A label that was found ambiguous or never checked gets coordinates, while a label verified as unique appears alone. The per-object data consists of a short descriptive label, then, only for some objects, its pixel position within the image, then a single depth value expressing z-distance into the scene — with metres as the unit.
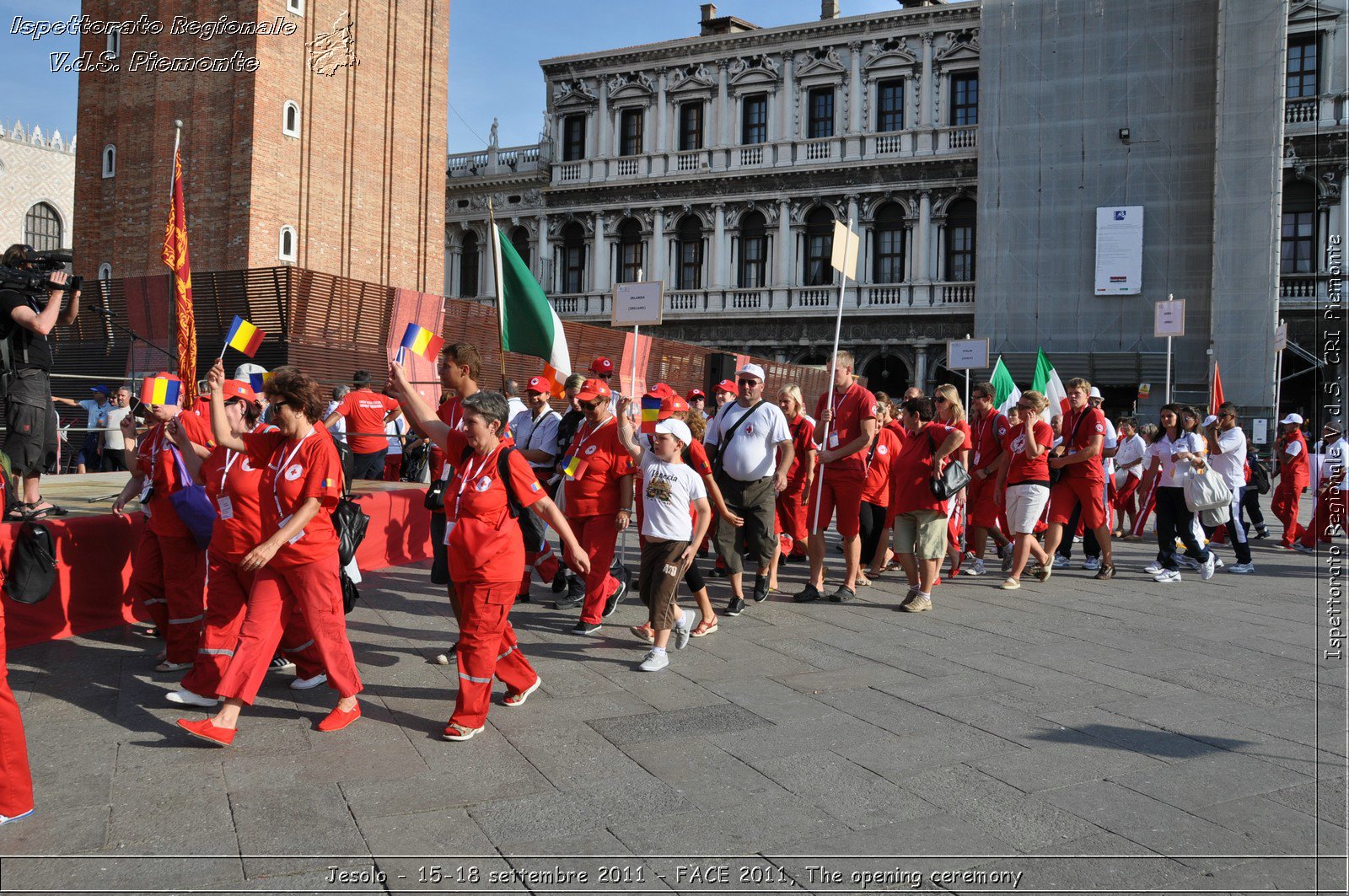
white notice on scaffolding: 29.05
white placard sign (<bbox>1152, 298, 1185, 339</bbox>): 20.38
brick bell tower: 25.22
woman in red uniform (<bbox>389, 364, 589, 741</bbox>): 4.82
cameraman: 6.11
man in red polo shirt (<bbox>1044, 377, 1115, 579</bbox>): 9.58
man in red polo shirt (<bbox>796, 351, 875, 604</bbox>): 8.22
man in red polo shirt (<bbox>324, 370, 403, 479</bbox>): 9.89
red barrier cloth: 6.21
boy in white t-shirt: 6.10
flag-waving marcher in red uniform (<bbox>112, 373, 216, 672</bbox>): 5.70
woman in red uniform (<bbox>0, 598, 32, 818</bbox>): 3.67
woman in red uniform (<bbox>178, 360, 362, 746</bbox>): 4.79
